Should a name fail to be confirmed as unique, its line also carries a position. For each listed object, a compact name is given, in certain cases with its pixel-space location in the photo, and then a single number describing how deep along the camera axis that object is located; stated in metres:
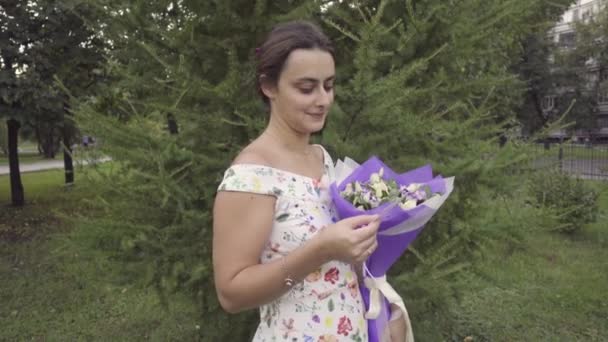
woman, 1.30
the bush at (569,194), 8.62
